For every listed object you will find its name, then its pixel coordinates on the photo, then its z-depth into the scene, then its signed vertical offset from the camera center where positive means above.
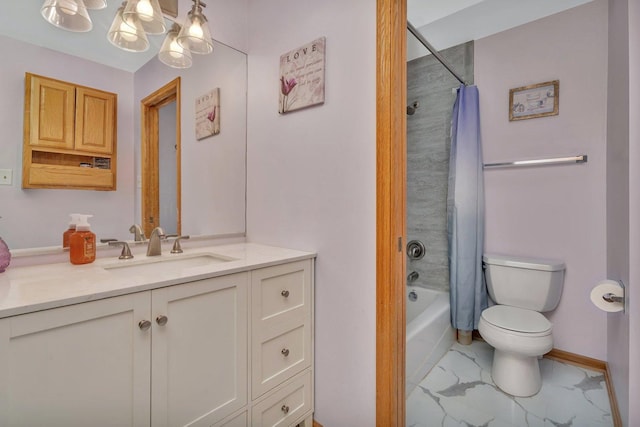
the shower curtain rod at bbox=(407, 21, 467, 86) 1.72 +1.04
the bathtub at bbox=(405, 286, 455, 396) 1.72 -0.76
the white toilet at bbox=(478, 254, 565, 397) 1.61 -0.62
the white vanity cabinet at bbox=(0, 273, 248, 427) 0.72 -0.42
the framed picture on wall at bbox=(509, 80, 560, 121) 1.99 +0.76
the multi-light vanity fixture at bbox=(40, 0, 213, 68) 1.11 +0.77
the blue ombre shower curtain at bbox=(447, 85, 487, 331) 2.13 -0.06
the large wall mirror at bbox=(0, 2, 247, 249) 1.06 +0.31
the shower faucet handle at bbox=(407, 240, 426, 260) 2.39 -0.30
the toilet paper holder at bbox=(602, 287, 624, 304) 1.14 -0.32
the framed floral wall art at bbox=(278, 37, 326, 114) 1.36 +0.64
